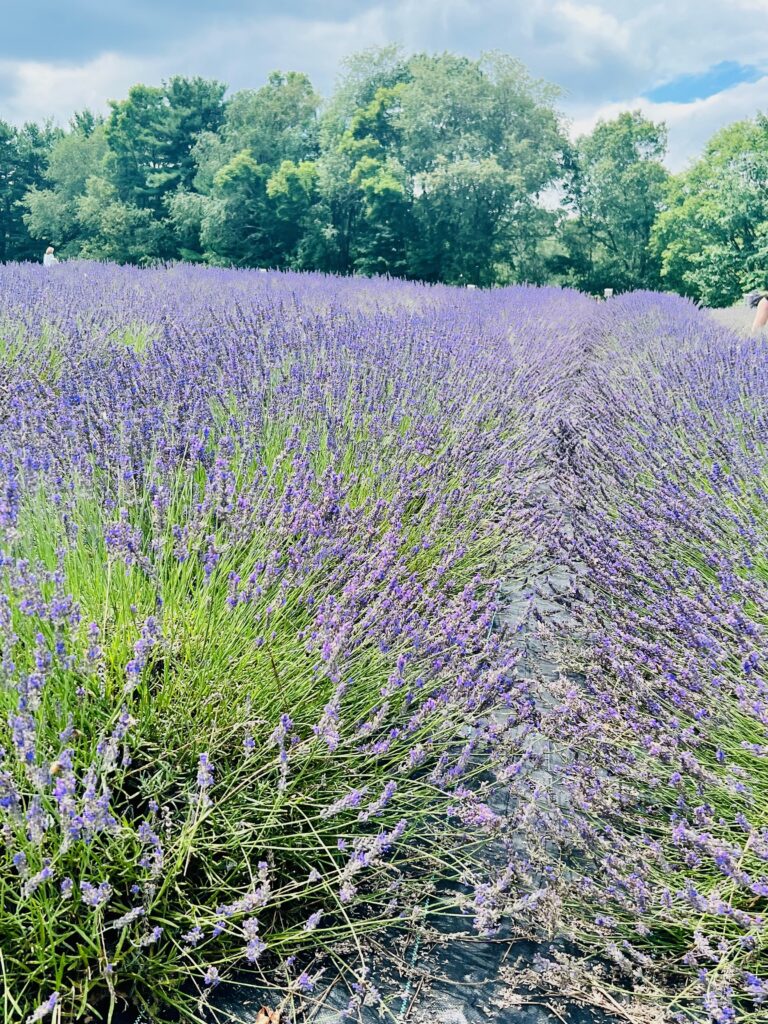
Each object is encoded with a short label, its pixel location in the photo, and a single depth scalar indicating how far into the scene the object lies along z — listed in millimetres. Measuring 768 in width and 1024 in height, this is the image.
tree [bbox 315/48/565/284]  23141
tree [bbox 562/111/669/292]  30312
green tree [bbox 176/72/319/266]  23766
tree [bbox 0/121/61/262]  31211
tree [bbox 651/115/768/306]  23906
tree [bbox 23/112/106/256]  28719
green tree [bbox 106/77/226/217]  29375
